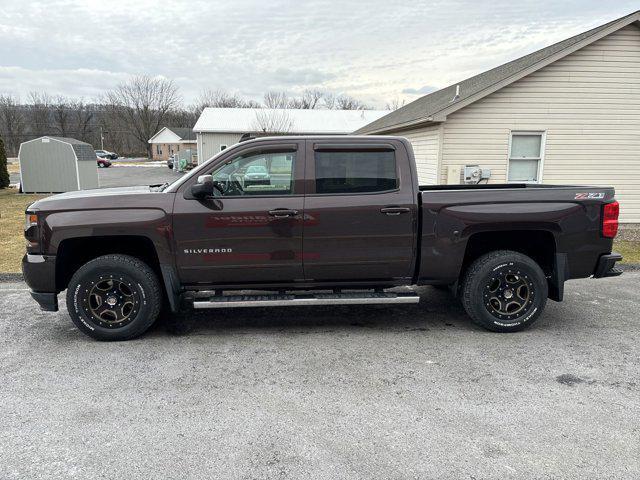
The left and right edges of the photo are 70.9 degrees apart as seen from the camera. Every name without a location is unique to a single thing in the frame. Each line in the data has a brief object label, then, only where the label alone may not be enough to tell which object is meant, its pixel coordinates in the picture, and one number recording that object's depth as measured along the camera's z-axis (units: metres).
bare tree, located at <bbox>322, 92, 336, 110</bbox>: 65.88
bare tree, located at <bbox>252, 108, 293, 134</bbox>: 35.12
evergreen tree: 18.95
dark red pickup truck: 4.19
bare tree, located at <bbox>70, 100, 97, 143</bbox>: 82.19
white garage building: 34.72
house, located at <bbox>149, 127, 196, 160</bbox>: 70.50
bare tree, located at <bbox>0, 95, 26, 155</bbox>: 69.91
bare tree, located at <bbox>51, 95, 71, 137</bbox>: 80.25
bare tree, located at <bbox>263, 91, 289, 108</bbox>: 57.44
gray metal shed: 17.39
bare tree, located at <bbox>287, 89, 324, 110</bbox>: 61.09
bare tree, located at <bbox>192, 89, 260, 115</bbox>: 64.78
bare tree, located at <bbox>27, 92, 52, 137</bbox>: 77.12
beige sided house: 10.51
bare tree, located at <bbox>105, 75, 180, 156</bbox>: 78.69
